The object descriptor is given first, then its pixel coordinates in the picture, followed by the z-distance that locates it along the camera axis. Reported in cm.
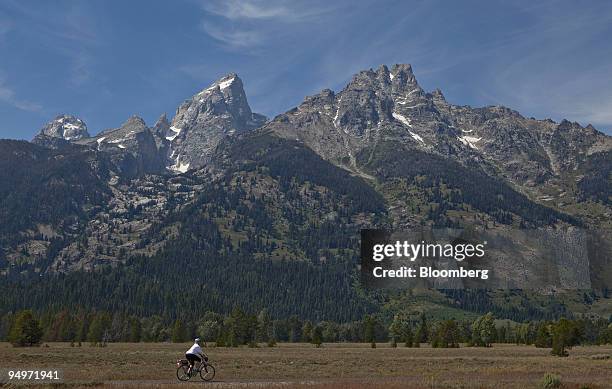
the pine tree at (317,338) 15935
